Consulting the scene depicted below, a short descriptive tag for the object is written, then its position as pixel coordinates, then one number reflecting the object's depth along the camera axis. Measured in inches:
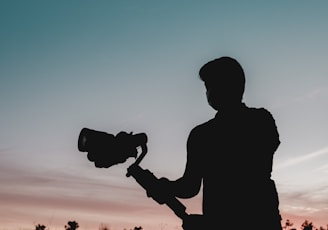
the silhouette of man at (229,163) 141.9
